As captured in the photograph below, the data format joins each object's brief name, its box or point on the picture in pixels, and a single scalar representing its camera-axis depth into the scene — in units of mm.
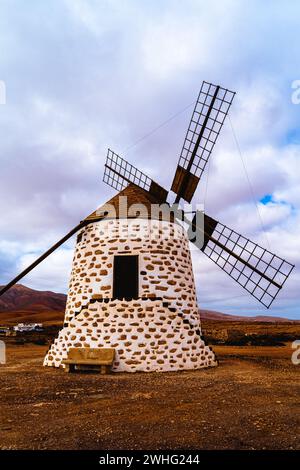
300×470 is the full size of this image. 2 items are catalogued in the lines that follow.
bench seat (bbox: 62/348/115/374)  9250
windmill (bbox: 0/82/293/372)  9781
